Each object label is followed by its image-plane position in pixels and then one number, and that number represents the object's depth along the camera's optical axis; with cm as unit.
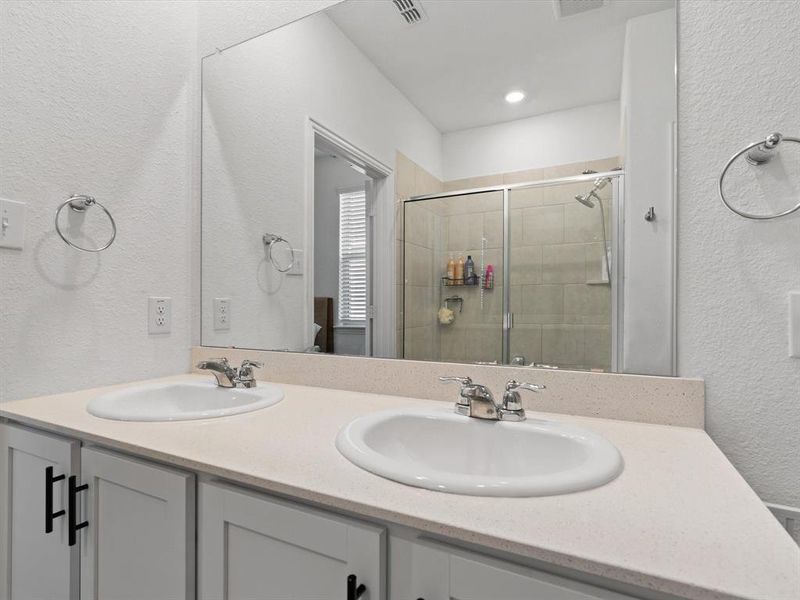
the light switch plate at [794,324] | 81
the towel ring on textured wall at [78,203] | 118
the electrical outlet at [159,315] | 144
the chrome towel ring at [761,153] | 81
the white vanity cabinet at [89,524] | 80
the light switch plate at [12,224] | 105
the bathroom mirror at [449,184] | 101
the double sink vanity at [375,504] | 50
